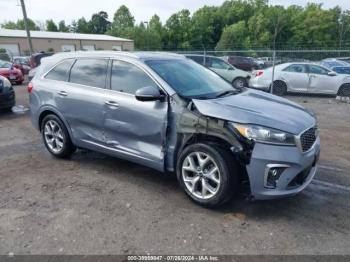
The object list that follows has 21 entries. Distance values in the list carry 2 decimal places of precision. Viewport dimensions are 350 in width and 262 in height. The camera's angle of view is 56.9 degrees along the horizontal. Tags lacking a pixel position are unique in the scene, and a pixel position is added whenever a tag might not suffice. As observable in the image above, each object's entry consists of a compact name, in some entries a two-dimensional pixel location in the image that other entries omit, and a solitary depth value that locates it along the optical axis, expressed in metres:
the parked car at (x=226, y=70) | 14.07
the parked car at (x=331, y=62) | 15.76
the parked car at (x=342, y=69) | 13.68
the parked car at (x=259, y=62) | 20.17
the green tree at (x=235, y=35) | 62.03
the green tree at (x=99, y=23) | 97.75
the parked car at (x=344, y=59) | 18.05
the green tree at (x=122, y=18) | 85.95
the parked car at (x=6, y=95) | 8.91
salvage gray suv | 3.31
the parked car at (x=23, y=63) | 21.75
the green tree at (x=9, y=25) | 98.66
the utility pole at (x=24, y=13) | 21.13
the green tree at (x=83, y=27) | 92.50
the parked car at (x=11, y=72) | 16.13
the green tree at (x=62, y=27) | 98.62
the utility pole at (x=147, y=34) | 62.74
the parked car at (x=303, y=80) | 12.10
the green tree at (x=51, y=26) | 83.69
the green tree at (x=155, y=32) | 63.98
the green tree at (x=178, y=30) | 71.62
